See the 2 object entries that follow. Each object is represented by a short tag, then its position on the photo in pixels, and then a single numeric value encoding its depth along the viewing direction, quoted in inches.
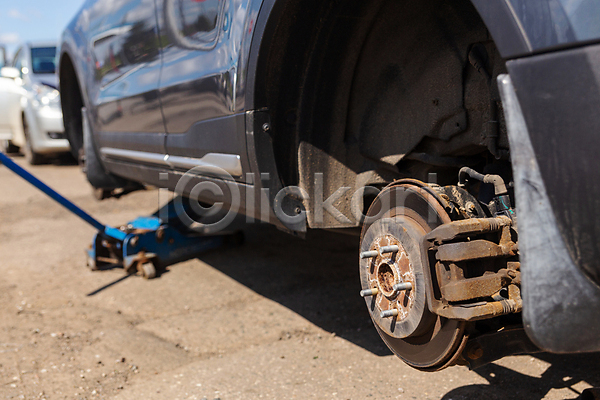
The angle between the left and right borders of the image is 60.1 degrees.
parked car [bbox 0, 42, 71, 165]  273.7
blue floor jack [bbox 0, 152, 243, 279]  125.7
